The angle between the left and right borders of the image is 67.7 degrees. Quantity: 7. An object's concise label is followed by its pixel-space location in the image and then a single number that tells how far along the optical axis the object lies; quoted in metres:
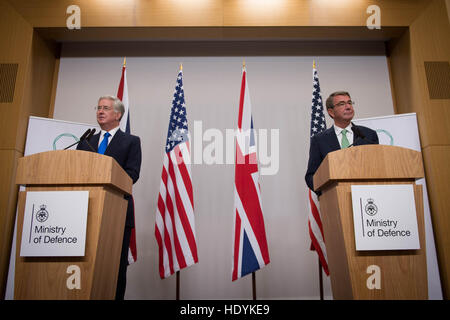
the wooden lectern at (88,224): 1.58
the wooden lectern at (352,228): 1.51
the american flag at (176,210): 3.15
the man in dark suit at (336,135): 2.52
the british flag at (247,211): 3.08
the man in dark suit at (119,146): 2.36
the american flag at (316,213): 3.19
